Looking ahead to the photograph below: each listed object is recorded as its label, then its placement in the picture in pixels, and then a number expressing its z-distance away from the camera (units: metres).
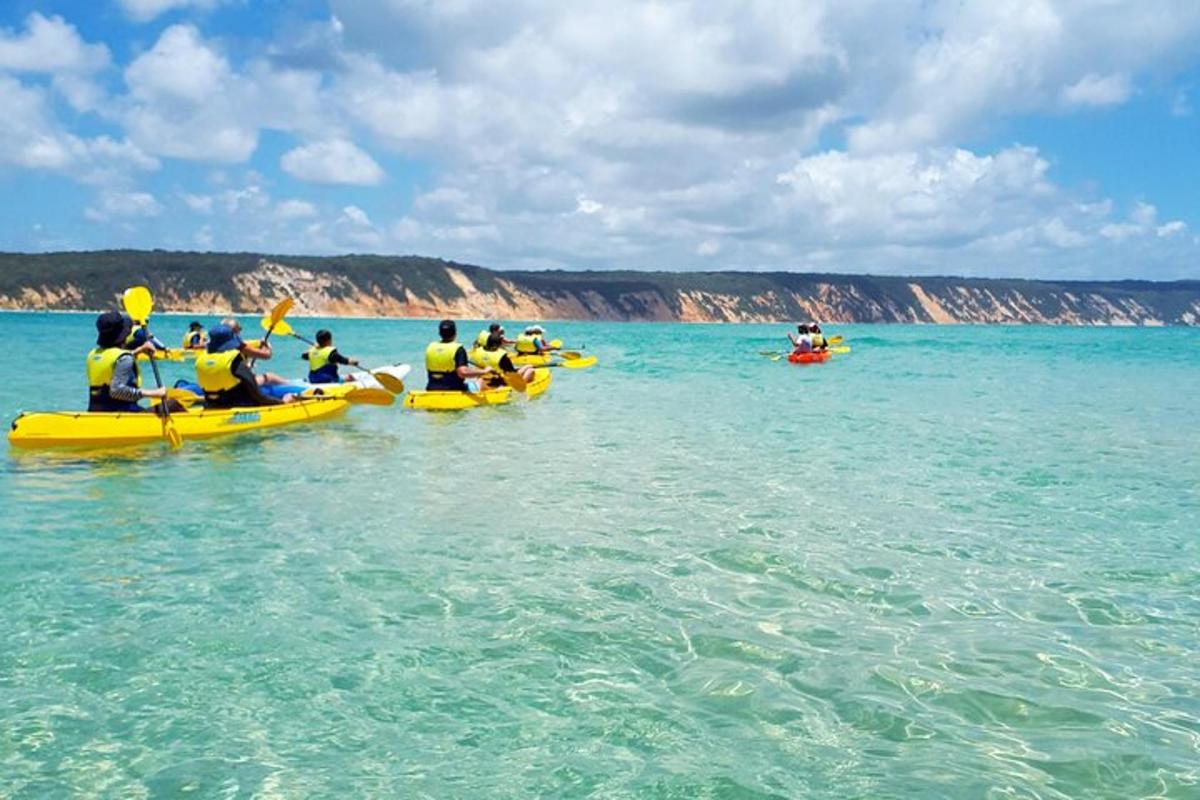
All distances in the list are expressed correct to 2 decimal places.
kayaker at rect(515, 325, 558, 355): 31.00
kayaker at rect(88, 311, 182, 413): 13.24
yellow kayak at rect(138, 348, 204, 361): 31.58
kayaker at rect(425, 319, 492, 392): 20.17
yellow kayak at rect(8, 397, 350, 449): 13.55
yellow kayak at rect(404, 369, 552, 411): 19.77
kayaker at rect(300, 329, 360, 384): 19.64
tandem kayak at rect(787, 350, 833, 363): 38.56
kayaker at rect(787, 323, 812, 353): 39.19
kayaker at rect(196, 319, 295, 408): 15.58
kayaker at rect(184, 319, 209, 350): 31.45
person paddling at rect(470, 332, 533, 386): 22.48
